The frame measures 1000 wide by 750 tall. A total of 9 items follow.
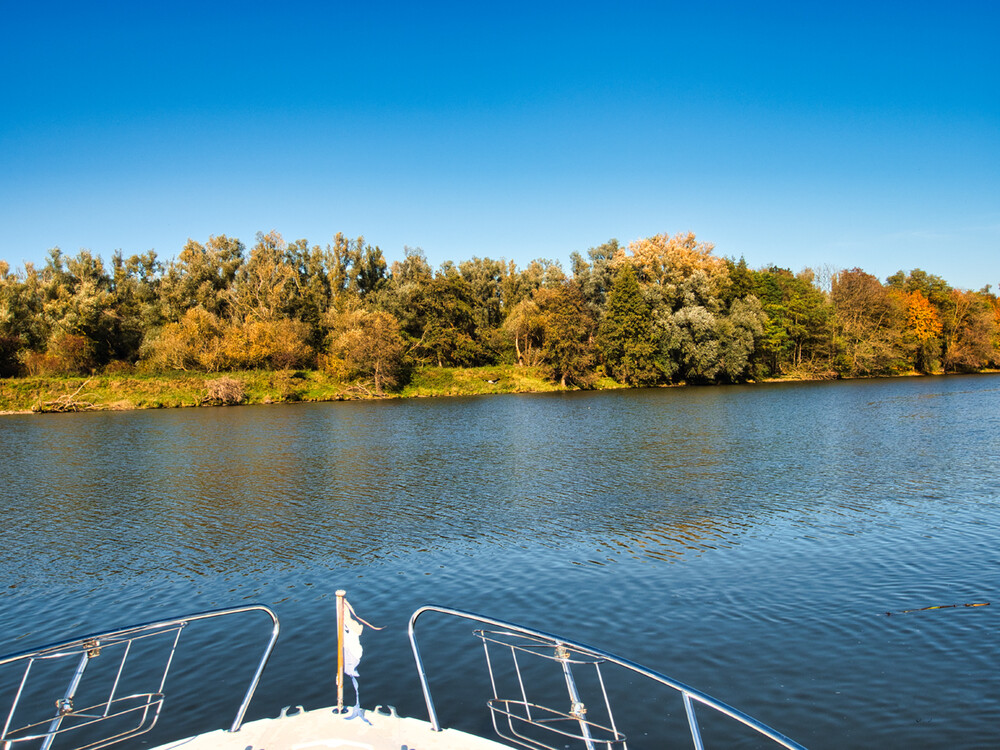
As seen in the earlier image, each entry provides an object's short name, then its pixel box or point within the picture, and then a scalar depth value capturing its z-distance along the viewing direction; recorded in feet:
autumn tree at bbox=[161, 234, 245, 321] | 311.47
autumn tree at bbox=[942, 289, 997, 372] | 336.29
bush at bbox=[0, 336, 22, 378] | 261.03
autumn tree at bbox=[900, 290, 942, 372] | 329.72
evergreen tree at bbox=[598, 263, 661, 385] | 284.00
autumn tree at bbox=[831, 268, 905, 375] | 322.75
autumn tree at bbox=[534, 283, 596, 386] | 290.15
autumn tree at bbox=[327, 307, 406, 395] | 264.52
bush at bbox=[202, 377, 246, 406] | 249.55
